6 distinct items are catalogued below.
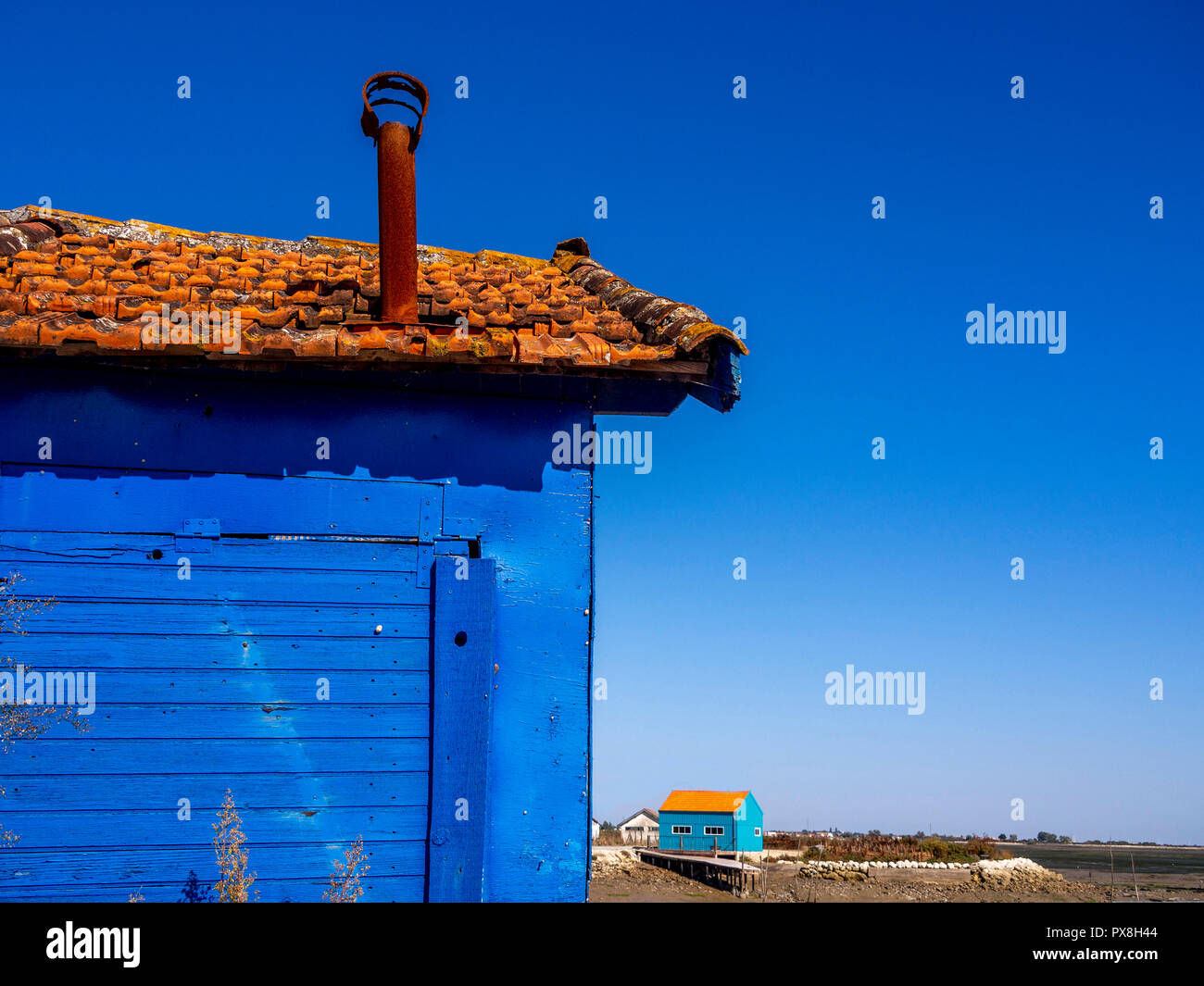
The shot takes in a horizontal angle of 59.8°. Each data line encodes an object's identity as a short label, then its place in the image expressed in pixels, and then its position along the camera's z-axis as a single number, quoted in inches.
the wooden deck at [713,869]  1413.6
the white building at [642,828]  2192.1
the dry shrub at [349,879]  219.0
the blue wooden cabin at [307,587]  217.5
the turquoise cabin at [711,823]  1641.2
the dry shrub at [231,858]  215.2
